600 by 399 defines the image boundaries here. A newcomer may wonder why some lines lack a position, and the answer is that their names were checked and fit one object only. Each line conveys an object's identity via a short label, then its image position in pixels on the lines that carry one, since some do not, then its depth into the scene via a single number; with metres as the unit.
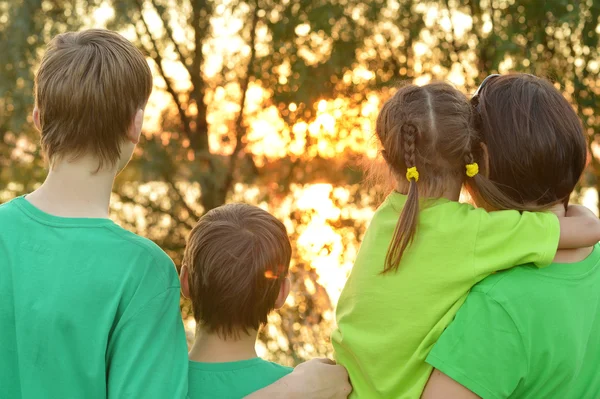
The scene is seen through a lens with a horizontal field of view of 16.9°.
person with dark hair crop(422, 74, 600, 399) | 2.94
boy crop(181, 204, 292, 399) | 3.13
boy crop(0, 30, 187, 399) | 2.90
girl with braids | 2.99
